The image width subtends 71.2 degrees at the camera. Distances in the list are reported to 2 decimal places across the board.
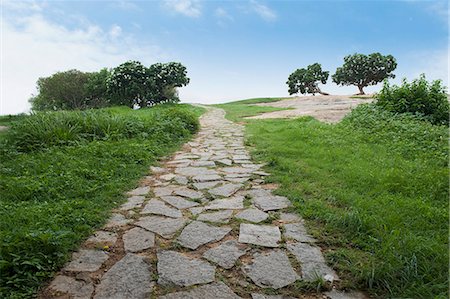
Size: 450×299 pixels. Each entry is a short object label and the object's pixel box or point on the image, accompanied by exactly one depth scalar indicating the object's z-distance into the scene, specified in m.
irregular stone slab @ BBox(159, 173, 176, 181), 4.37
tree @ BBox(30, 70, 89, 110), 29.44
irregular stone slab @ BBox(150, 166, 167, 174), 4.77
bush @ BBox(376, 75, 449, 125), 9.29
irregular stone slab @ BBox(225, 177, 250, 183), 4.21
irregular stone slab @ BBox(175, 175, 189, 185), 4.21
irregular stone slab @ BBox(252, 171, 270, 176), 4.49
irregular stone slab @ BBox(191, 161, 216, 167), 5.13
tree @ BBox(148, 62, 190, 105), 22.78
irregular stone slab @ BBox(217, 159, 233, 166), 5.25
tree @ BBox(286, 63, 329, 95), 35.80
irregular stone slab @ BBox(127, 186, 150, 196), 3.74
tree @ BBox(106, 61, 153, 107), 22.06
